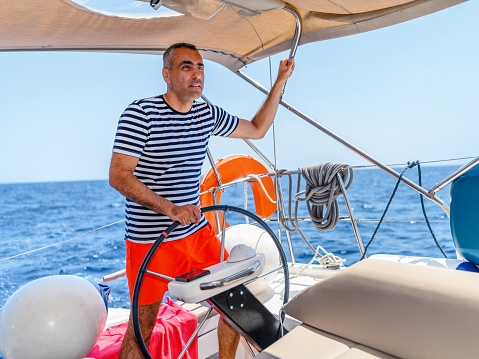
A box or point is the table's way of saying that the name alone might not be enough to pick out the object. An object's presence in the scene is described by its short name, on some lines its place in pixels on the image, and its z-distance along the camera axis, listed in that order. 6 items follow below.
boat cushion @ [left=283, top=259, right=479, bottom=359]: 1.05
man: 1.69
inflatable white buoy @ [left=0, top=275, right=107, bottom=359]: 1.62
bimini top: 1.85
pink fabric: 1.89
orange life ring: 3.02
